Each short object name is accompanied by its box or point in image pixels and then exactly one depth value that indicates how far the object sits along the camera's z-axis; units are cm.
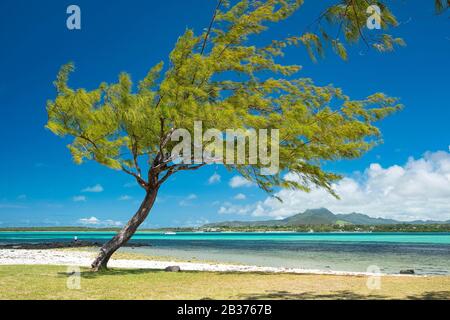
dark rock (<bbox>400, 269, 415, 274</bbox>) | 2271
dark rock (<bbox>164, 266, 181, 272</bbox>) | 1688
